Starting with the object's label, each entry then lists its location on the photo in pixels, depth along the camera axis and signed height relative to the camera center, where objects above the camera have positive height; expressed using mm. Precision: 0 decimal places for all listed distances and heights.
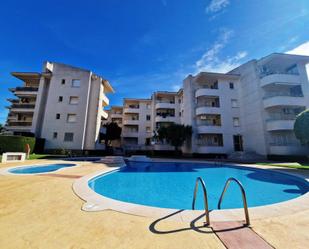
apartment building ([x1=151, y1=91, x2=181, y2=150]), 32344 +9016
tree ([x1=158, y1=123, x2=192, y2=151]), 24500 +2382
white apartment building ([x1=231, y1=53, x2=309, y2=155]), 19889 +7046
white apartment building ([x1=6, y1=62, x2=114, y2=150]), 24219 +6546
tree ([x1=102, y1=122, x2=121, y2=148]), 30297 +3027
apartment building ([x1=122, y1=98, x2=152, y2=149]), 35906 +5971
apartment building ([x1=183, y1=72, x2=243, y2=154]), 23703 +6040
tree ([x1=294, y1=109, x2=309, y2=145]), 15094 +2481
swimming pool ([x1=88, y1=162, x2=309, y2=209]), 6172 -2239
